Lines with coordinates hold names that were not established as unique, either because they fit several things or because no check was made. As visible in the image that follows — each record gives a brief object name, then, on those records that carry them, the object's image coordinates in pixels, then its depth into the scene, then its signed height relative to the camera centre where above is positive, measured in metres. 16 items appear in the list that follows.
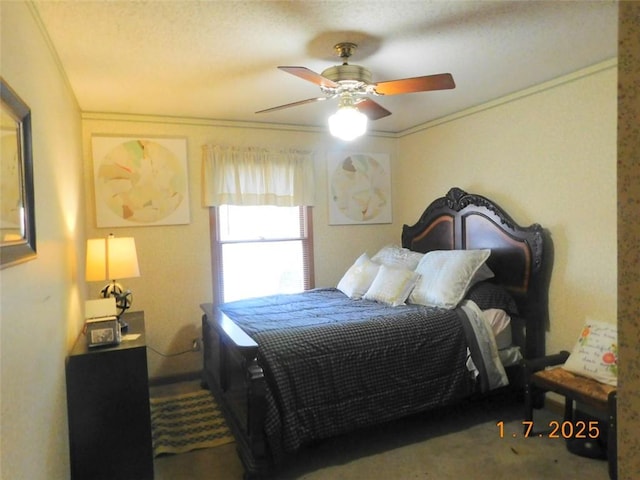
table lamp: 2.69 -0.23
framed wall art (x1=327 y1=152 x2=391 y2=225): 4.34 +0.33
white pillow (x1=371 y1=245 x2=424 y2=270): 3.66 -0.37
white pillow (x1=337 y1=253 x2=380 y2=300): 3.55 -0.53
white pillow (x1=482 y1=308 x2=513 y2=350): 2.89 -0.78
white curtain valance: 3.81 +0.43
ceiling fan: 2.17 +0.76
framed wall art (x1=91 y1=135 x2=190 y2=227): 3.51 +0.38
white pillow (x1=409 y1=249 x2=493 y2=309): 2.97 -0.47
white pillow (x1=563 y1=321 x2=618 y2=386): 2.43 -0.87
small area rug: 2.65 -1.42
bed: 2.24 -0.79
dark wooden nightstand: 2.12 -0.99
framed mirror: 1.23 +0.15
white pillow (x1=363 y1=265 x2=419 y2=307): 3.17 -0.55
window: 3.95 -0.30
